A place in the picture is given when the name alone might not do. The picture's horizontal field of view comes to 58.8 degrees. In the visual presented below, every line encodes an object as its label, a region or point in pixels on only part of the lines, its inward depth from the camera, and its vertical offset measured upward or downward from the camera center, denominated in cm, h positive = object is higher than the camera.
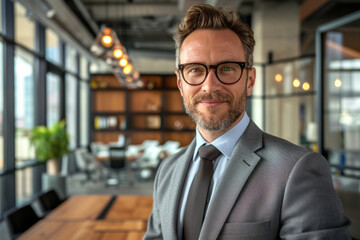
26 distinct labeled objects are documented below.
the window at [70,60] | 1012 +182
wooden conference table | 261 -101
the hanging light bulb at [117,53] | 508 +100
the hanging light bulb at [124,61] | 568 +97
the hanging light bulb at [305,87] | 321 +27
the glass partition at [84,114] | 1191 +2
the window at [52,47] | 817 +184
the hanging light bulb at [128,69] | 625 +91
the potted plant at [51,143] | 638 -58
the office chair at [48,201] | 394 -109
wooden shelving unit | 1218 +9
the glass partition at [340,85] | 402 +36
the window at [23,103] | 624 +24
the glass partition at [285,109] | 757 +11
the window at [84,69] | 1184 +171
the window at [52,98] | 829 +46
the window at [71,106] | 1028 +29
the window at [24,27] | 616 +182
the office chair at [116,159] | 854 -119
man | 91 -18
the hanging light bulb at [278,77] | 769 +89
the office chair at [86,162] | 873 -130
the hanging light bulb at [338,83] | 400 +38
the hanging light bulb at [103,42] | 473 +108
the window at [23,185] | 615 -142
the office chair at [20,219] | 303 -104
